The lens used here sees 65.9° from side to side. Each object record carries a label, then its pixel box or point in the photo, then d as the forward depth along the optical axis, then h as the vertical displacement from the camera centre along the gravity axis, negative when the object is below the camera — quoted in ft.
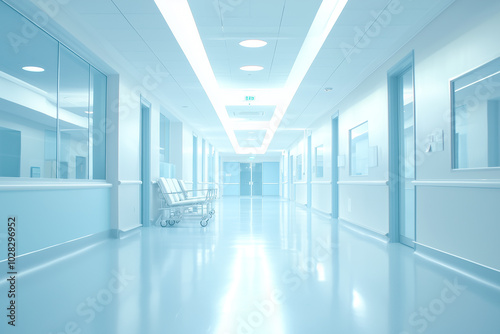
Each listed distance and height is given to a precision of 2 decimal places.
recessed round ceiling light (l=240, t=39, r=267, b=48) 21.37 +7.40
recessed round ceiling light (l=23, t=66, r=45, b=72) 17.24 +4.90
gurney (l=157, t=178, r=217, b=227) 28.60 -2.18
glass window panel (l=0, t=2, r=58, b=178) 13.82 +3.18
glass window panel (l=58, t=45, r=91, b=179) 17.72 +2.89
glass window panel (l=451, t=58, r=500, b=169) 12.01 +1.91
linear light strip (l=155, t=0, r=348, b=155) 17.06 +7.23
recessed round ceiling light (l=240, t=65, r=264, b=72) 26.73 +7.51
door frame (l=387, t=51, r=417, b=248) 20.52 +1.15
